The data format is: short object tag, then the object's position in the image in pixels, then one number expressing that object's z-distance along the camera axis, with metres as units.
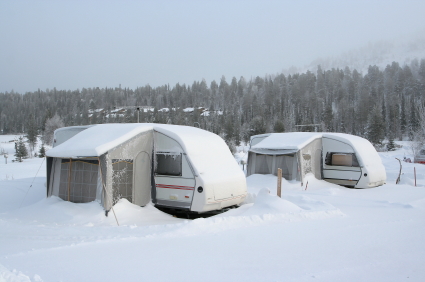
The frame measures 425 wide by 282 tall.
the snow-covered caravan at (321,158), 13.73
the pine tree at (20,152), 35.78
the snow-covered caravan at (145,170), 8.27
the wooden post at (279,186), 9.02
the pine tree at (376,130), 44.66
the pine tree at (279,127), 41.88
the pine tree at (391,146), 40.35
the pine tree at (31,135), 50.25
